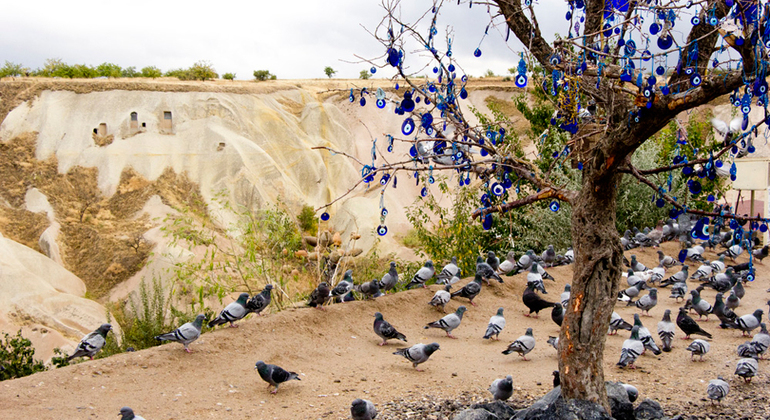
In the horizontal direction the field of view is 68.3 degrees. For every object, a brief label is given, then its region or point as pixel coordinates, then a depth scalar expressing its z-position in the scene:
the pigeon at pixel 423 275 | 9.84
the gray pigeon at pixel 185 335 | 6.64
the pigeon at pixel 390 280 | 10.09
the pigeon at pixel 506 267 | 12.31
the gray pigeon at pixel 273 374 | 5.88
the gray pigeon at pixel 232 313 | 7.36
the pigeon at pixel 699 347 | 6.98
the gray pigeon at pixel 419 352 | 6.57
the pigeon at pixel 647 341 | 7.21
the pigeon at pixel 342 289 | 8.84
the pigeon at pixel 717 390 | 5.38
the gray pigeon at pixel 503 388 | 5.38
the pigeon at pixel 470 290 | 9.49
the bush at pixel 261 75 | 39.89
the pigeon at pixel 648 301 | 9.46
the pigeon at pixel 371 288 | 9.22
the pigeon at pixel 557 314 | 8.45
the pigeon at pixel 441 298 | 9.00
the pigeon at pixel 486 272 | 10.46
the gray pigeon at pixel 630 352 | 6.68
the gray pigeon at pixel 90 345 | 7.45
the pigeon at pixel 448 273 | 10.42
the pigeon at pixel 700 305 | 9.23
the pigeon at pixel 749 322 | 8.25
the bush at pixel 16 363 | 7.87
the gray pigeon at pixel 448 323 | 8.03
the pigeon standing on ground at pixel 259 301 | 7.83
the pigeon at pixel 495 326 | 7.91
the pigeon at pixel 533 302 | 9.33
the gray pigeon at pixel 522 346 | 7.02
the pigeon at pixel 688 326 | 7.96
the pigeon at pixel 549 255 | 12.70
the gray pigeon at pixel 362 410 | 4.87
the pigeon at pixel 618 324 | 8.16
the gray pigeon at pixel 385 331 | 7.56
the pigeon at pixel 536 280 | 9.75
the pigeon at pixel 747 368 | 6.09
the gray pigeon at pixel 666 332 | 7.78
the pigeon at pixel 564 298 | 8.93
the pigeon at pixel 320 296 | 8.12
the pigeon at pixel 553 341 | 7.44
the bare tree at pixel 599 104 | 3.44
